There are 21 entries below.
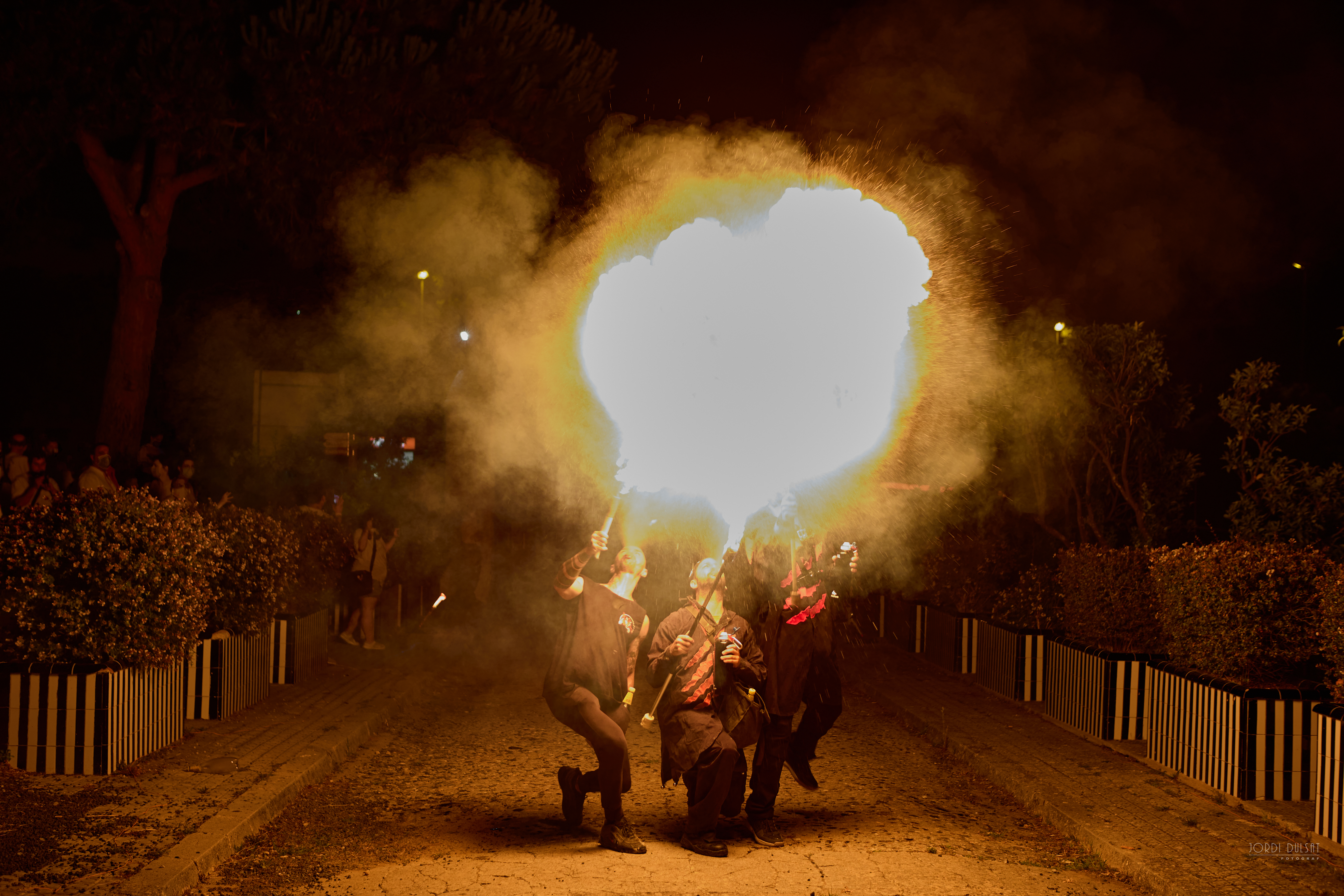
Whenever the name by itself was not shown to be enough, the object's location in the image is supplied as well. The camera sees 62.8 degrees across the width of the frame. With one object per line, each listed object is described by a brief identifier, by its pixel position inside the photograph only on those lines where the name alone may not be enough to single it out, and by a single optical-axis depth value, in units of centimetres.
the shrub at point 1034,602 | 1159
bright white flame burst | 868
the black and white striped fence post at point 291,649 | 1093
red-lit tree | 1622
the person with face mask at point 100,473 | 1259
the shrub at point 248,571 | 948
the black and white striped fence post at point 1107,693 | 912
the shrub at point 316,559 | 1196
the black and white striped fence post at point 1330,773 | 612
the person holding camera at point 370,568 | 1403
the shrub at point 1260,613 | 733
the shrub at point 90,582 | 731
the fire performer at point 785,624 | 664
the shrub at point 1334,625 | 621
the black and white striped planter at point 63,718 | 718
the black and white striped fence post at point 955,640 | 1285
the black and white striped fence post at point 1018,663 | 1099
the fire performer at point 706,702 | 617
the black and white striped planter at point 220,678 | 897
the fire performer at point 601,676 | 619
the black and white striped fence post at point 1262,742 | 714
